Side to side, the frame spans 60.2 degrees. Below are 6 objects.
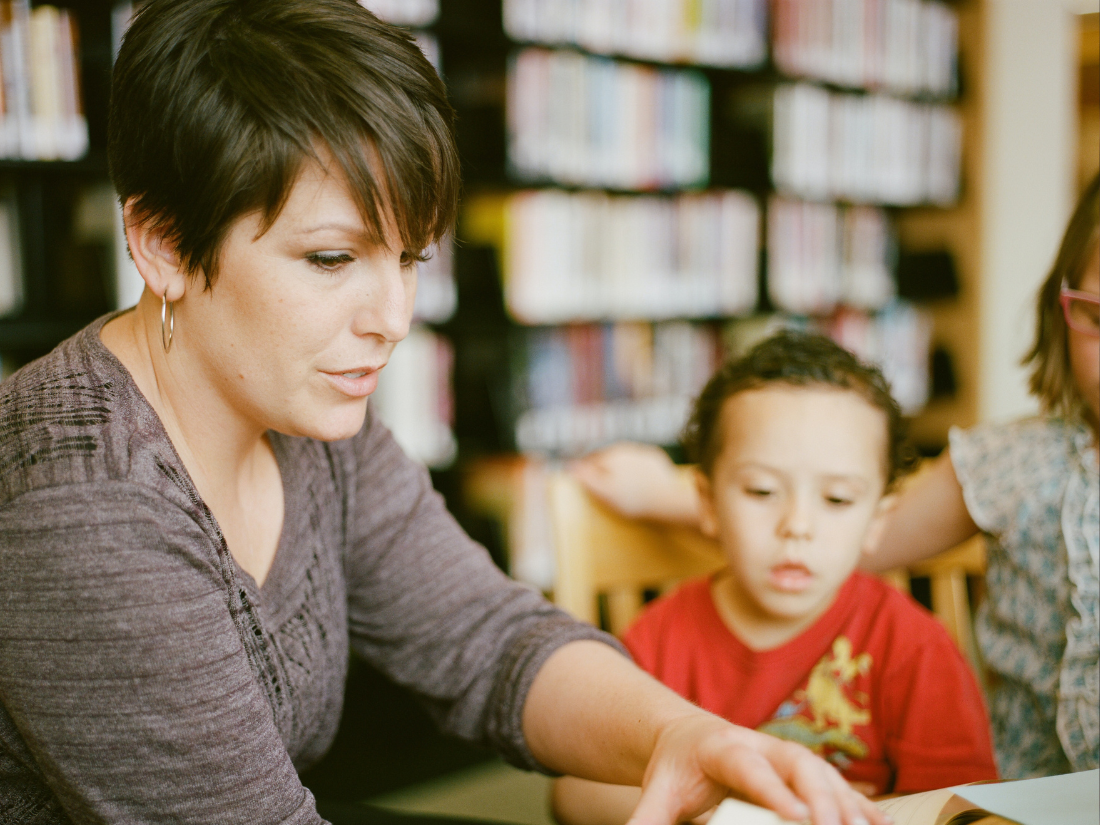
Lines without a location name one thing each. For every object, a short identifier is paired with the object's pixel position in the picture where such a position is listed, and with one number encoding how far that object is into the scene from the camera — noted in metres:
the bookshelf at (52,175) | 1.81
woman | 0.71
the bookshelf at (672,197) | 2.45
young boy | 1.05
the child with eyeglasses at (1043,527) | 1.05
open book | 0.63
